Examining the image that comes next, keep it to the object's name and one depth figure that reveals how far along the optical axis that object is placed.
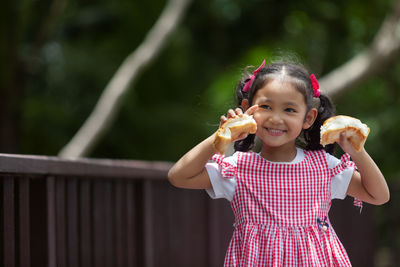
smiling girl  4.55
